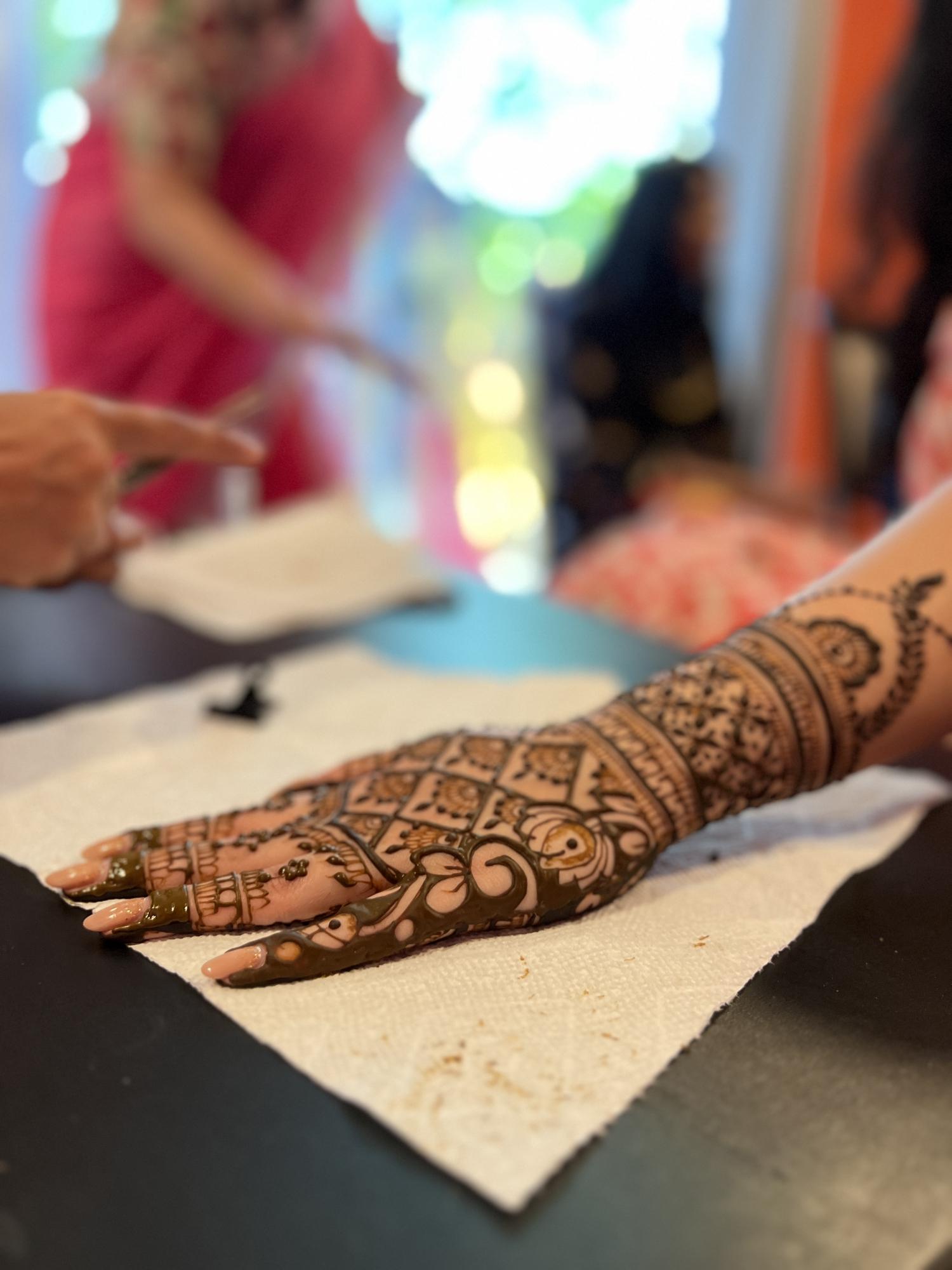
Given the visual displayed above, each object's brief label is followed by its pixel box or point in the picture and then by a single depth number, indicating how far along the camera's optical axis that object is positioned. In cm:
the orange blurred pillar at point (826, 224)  258
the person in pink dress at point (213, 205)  129
